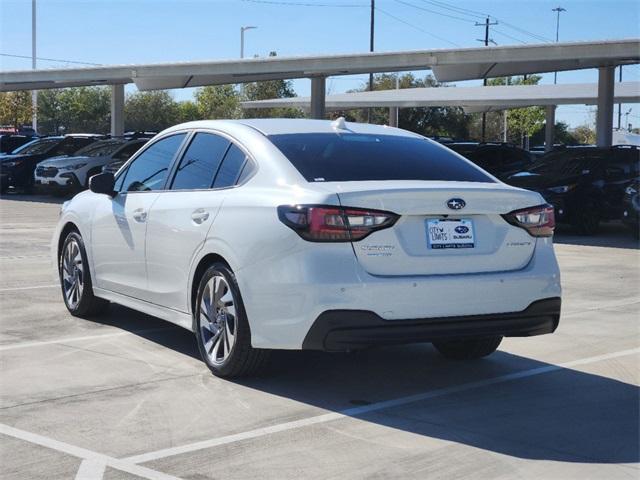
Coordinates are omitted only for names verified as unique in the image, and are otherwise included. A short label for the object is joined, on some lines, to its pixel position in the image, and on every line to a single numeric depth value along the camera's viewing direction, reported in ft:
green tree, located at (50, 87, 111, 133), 278.05
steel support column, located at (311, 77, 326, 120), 99.09
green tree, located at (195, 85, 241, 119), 257.55
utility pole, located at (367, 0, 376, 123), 214.90
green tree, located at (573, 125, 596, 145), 330.73
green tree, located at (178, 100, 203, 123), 290.35
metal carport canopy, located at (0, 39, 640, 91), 72.95
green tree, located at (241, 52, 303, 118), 258.37
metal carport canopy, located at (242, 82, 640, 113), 122.31
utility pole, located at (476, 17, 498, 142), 297.94
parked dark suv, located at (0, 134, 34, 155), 104.47
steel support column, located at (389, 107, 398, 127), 151.53
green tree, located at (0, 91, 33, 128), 197.26
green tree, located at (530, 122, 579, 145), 287.48
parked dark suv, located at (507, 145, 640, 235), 60.75
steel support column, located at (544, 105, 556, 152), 139.54
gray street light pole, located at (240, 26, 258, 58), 204.85
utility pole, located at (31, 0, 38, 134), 172.29
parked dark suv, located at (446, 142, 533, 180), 80.23
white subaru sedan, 18.37
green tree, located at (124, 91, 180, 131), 285.43
